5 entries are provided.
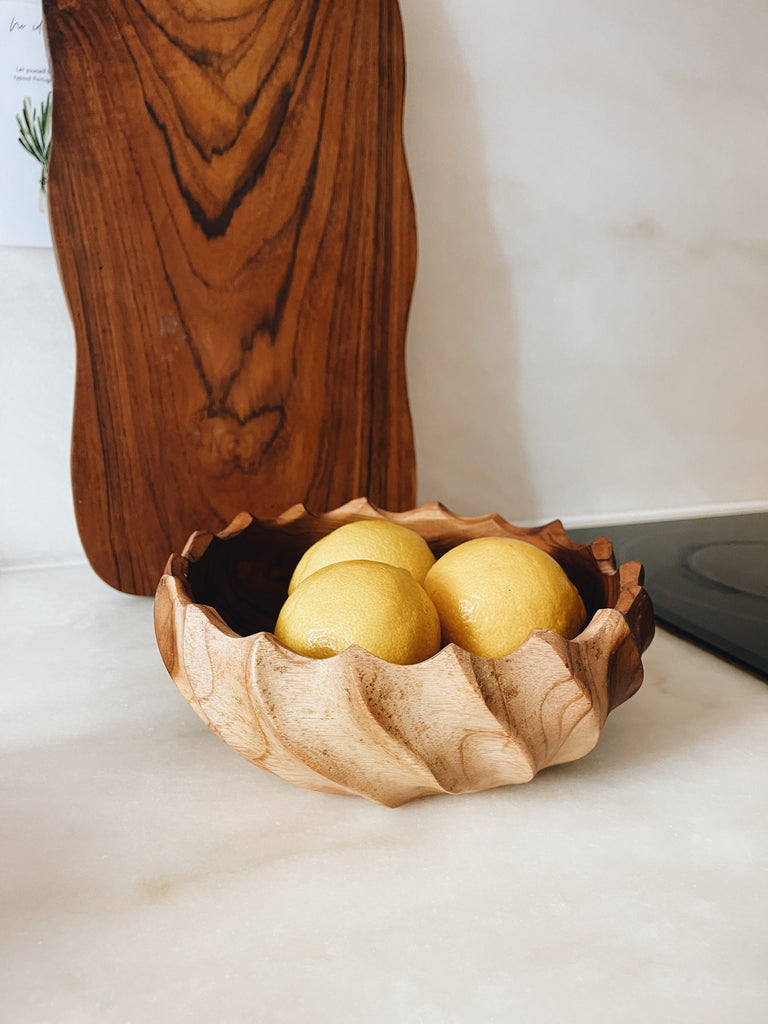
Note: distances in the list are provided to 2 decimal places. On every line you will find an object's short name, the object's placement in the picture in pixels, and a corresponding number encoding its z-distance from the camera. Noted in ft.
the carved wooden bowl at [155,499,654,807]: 1.31
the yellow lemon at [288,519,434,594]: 1.81
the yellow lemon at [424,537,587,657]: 1.58
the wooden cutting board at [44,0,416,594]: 2.64
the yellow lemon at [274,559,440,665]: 1.45
